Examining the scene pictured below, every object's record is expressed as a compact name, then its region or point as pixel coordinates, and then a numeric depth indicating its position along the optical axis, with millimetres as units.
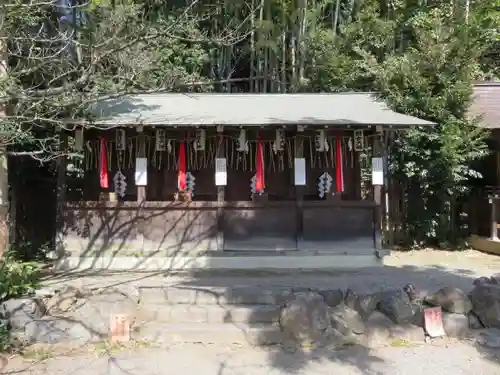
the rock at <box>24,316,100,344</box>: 6012
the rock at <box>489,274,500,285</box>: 7304
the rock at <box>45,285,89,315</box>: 6672
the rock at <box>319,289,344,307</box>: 6781
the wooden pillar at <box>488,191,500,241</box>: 12281
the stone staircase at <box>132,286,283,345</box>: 6230
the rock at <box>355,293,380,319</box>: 6570
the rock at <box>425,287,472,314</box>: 6598
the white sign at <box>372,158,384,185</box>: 10016
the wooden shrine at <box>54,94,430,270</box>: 10031
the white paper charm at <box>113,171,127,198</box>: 10609
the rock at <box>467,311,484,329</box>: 6590
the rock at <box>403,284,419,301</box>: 6738
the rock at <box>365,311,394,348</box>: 6176
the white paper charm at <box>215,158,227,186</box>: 9906
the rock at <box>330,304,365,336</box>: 6152
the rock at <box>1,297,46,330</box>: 6031
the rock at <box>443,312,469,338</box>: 6422
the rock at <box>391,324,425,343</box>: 6301
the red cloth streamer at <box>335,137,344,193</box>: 9945
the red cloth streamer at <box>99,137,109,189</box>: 9828
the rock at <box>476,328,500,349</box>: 6074
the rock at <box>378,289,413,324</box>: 6473
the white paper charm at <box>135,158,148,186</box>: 9867
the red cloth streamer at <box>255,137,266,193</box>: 9883
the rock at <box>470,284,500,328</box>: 6551
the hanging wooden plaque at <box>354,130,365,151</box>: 10250
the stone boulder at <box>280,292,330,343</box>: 6074
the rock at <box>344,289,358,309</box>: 6680
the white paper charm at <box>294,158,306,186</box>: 9938
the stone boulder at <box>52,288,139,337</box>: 6219
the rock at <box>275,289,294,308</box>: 6866
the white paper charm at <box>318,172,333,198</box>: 10688
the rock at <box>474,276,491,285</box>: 7175
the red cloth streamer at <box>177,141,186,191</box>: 9961
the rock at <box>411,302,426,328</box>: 6477
